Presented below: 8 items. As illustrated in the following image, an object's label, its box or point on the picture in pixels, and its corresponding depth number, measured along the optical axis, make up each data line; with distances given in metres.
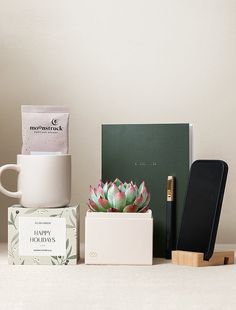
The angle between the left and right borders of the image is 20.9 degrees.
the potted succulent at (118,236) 1.09
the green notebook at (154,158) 1.19
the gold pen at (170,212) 1.19
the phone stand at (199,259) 1.09
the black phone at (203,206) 1.12
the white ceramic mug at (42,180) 1.11
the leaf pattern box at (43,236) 1.09
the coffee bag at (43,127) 1.14
